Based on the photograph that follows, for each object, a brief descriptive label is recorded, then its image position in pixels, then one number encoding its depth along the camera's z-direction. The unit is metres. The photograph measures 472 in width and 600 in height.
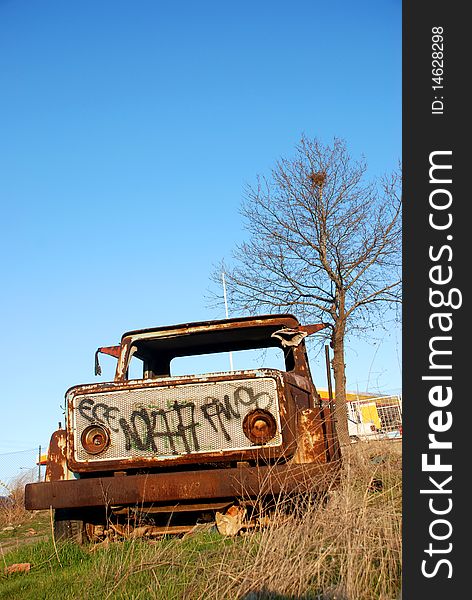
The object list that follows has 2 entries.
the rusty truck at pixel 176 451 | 5.06
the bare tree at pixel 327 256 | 15.64
